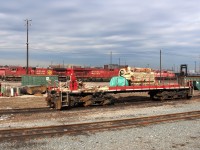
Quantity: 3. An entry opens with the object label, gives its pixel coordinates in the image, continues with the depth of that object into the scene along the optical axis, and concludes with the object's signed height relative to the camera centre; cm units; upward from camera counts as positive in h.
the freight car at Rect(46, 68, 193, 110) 1938 -146
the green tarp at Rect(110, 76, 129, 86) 2309 -78
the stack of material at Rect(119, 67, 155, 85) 2352 -34
